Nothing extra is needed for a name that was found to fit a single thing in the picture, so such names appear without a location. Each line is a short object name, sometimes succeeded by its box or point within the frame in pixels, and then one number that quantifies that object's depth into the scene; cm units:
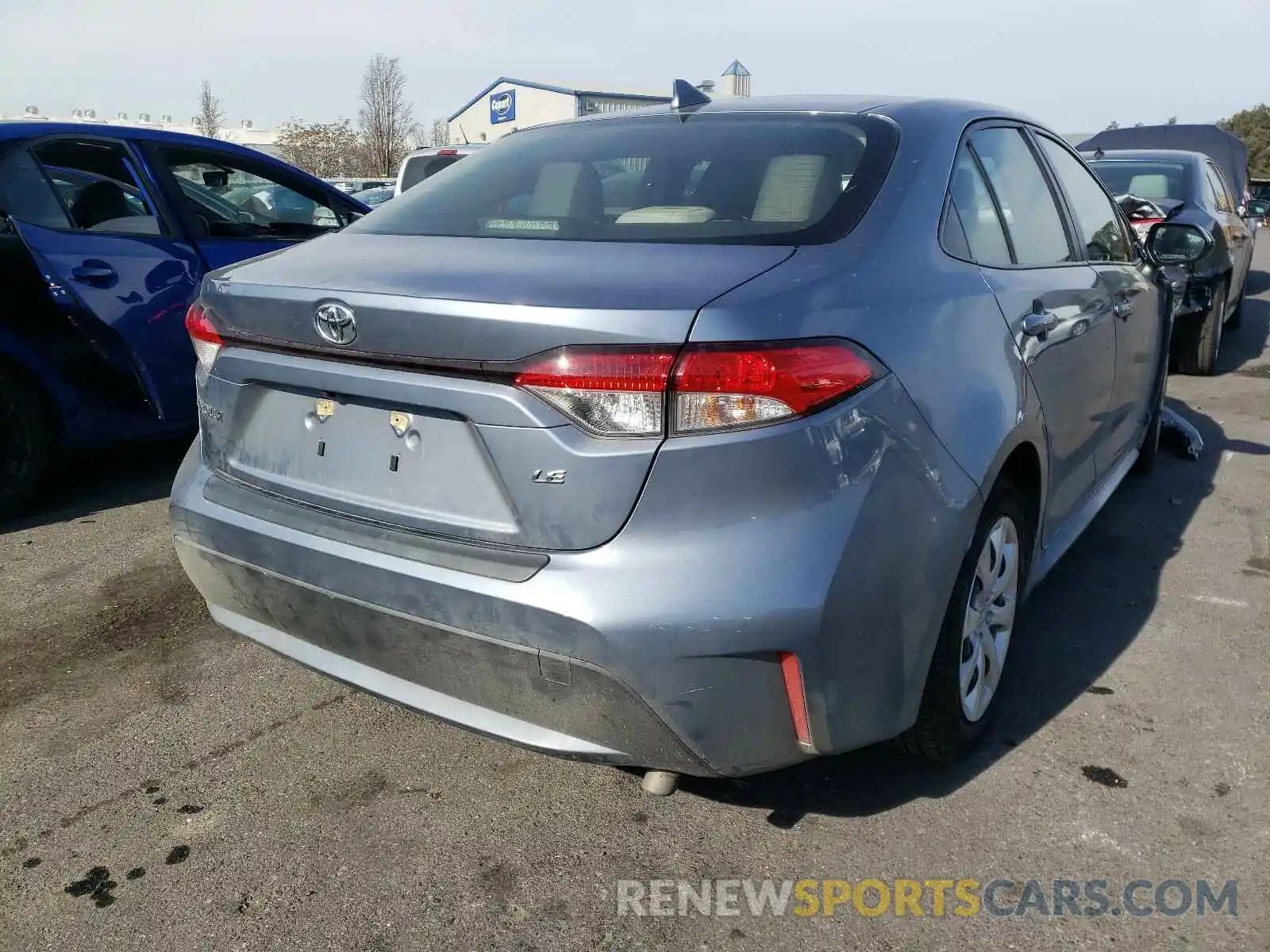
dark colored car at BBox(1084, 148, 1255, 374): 728
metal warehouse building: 4394
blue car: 415
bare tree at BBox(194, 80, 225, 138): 4656
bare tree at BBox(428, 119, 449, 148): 4850
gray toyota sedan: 183
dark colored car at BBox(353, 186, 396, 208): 1722
